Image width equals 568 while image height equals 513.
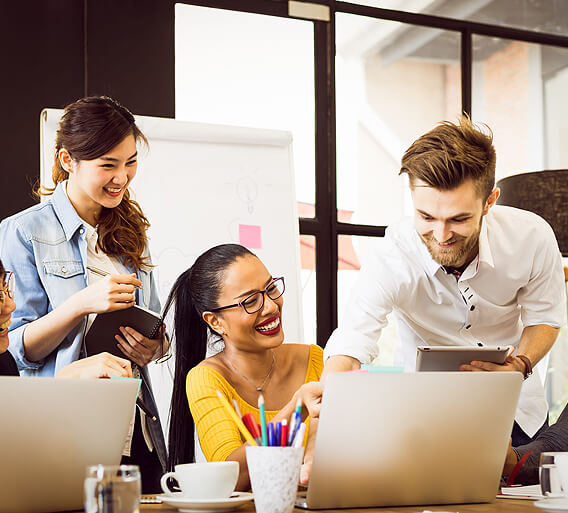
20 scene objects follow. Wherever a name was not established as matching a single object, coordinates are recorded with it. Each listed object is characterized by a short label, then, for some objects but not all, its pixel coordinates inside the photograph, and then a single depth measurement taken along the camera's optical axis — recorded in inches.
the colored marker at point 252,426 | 46.2
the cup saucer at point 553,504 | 45.2
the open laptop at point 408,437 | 46.5
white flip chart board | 105.9
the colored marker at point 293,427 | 45.3
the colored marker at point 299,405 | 47.8
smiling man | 88.9
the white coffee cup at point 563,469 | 48.6
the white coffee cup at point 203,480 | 46.9
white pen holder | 43.9
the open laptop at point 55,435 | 42.6
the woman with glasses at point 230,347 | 82.5
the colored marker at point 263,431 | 45.1
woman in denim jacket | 91.4
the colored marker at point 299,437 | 45.1
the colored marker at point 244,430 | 46.8
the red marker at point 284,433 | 44.9
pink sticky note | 110.6
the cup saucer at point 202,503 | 45.3
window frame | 127.2
